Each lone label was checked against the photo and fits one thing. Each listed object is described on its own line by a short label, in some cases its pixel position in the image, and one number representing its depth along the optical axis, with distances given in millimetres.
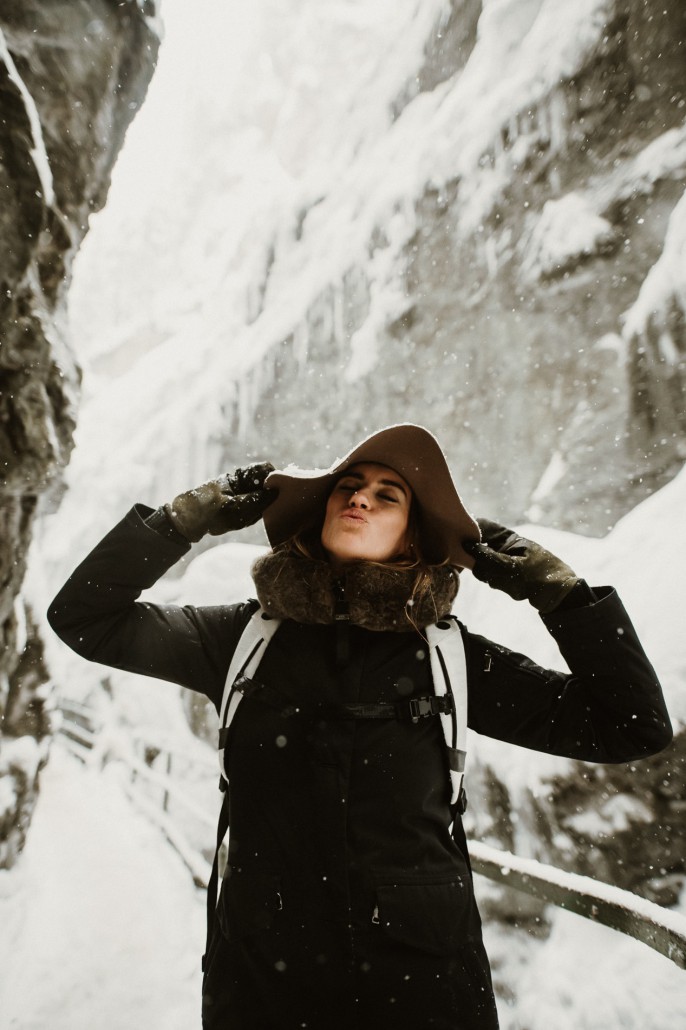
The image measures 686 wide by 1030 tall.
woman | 1005
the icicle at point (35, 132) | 2521
